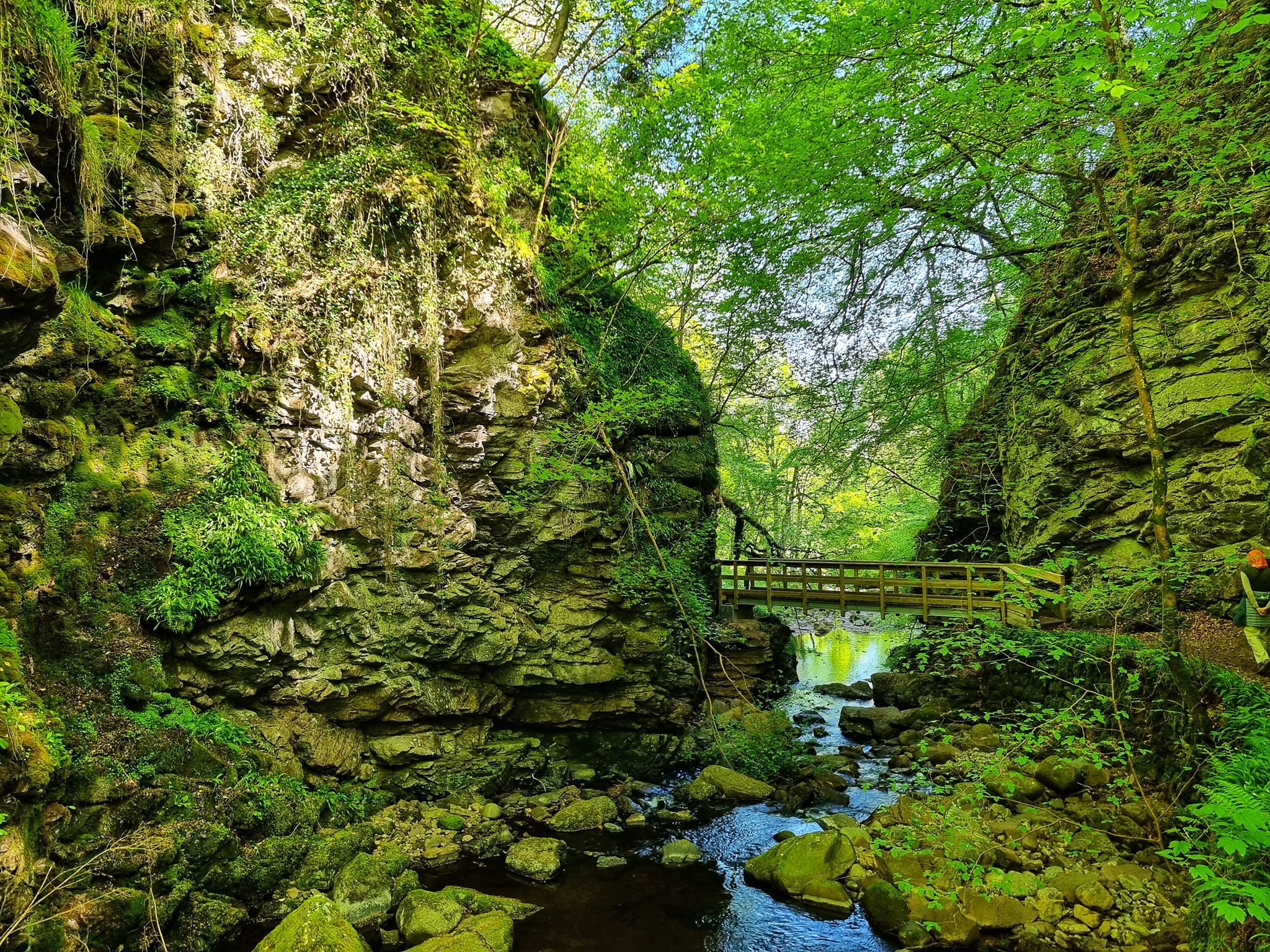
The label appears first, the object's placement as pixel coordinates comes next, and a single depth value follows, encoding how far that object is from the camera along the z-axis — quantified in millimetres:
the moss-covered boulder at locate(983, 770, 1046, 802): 5906
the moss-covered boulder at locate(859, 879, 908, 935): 4984
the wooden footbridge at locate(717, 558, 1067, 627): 9523
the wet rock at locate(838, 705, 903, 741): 10195
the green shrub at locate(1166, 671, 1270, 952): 2904
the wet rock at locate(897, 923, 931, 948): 4707
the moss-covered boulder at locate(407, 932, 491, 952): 4512
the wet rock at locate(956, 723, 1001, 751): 7777
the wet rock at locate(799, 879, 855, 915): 5352
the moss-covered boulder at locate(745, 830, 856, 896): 5609
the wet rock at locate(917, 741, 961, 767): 7728
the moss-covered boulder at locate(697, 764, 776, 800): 7836
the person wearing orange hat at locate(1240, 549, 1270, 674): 5465
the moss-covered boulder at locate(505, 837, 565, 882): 5953
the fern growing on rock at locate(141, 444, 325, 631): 5621
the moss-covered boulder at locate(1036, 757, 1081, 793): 6156
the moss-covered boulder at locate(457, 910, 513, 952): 4691
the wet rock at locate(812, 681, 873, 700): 13117
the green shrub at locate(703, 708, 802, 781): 8375
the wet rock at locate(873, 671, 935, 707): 11102
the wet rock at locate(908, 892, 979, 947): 4664
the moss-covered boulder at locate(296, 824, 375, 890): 5387
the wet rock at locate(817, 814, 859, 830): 6750
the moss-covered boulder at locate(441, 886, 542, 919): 5195
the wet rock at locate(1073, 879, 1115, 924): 4605
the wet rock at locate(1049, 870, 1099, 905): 4785
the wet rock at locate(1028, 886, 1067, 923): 4668
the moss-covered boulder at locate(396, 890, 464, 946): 4832
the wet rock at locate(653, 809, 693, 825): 7219
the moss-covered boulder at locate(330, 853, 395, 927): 5137
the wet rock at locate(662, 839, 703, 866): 6316
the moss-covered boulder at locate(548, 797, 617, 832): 6914
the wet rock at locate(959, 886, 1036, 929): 4691
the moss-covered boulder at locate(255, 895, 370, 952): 4168
